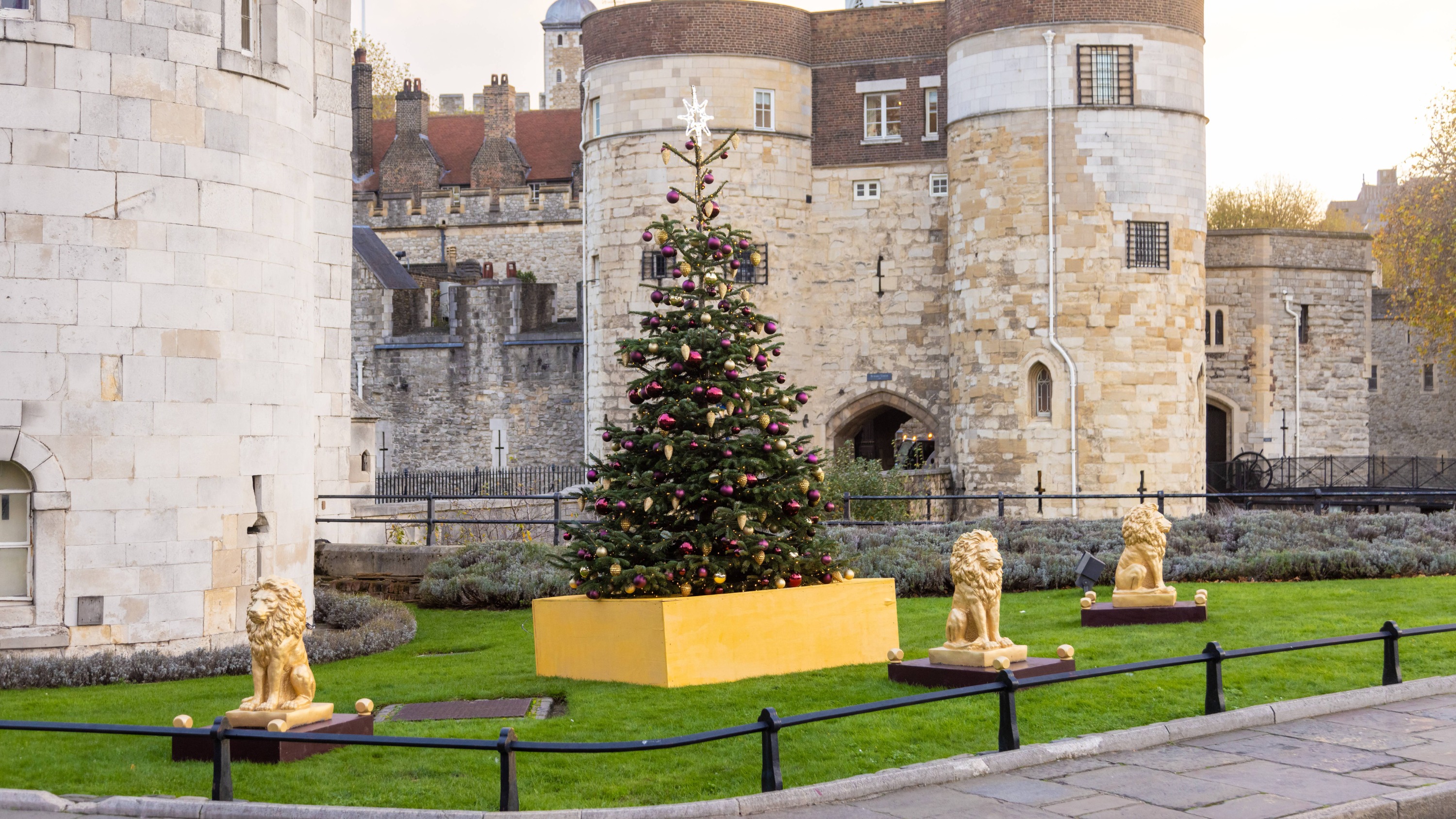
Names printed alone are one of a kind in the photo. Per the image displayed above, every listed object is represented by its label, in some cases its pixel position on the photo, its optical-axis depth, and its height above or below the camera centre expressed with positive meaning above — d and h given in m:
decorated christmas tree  12.47 -0.18
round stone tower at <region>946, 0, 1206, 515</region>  33.00 +4.11
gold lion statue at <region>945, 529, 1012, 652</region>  11.35 -1.14
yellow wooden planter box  12.04 -1.52
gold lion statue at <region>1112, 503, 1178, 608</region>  14.49 -1.13
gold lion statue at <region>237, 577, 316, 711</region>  9.95 -1.34
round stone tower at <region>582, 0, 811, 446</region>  35.25 +7.08
